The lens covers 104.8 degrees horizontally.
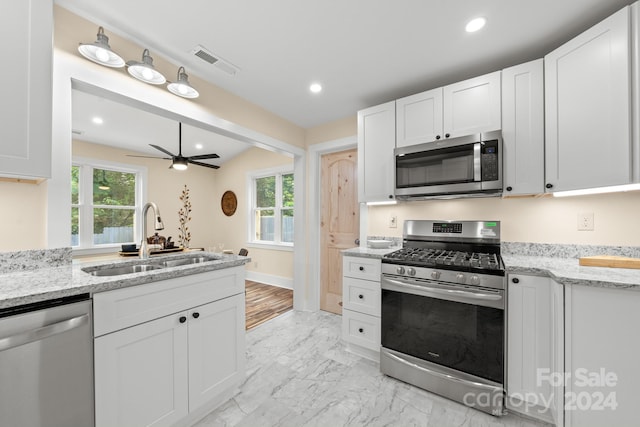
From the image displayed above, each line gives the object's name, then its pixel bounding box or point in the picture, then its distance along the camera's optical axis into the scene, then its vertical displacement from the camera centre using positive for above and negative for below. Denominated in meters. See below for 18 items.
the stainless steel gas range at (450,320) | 1.66 -0.78
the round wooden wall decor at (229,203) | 5.65 +0.25
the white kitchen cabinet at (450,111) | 2.02 +0.92
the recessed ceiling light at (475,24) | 1.65 +1.30
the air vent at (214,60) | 1.95 +1.29
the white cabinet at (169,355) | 1.21 -0.82
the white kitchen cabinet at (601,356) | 1.24 -0.75
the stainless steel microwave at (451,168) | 1.97 +0.40
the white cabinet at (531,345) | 1.54 -0.84
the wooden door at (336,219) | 3.31 -0.07
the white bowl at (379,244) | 2.64 -0.33
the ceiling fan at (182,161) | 3.81 +0.84
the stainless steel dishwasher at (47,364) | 0.95 -0.63
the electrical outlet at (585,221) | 1.89 -0.05
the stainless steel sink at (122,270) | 1.55 -0.39
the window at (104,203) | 4.32 +0.18
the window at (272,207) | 4.91 +0.13
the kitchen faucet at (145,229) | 1.80 -0.12
